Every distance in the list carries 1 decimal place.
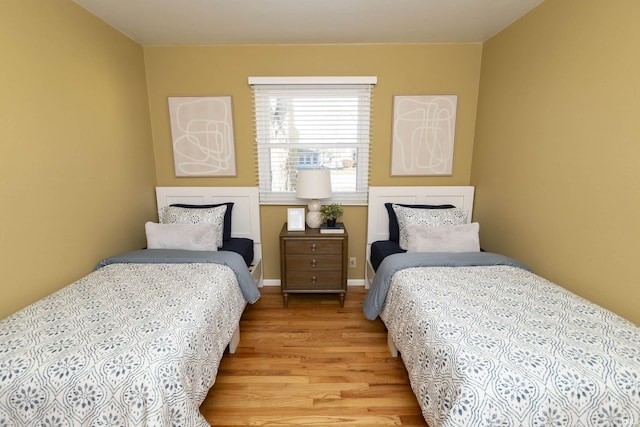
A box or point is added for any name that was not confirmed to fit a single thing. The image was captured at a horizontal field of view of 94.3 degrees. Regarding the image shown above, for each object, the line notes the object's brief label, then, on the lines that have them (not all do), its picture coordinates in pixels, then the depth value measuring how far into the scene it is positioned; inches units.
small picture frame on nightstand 110.5
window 111.8
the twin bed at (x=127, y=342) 43.0
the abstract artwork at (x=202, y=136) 112.0
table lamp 105.8
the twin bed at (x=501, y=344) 41.1
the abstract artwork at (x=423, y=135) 112.0
